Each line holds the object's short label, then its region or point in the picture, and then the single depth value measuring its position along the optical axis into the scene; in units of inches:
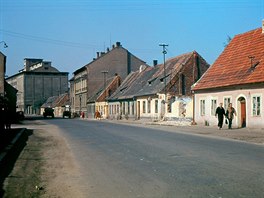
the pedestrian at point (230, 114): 1129.4
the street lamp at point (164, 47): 2048.5
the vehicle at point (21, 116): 2524.0
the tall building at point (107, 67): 3149.6
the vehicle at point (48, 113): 3250.5
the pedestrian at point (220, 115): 1125.4
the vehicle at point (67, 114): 3383.4
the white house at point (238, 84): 1109.1
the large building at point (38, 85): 4980.3
